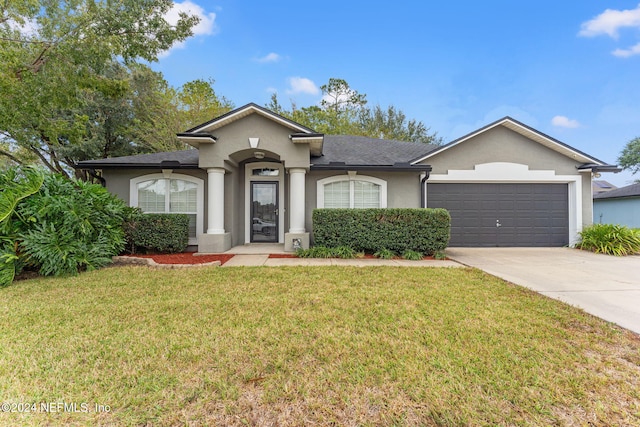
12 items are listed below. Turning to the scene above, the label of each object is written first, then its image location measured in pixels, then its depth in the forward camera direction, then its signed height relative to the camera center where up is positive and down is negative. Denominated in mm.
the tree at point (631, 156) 30391 +7052
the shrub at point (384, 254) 7777 -1103
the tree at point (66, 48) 7949 +5275
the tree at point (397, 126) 25797 +8905
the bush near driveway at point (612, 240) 8609 -776
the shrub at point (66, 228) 5438 -257
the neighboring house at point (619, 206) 15398 +650
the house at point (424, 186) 9617 +1157
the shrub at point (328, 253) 7805 -1072
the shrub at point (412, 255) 7652 -1127
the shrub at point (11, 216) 5117 +7
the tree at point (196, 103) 18531 +8082
